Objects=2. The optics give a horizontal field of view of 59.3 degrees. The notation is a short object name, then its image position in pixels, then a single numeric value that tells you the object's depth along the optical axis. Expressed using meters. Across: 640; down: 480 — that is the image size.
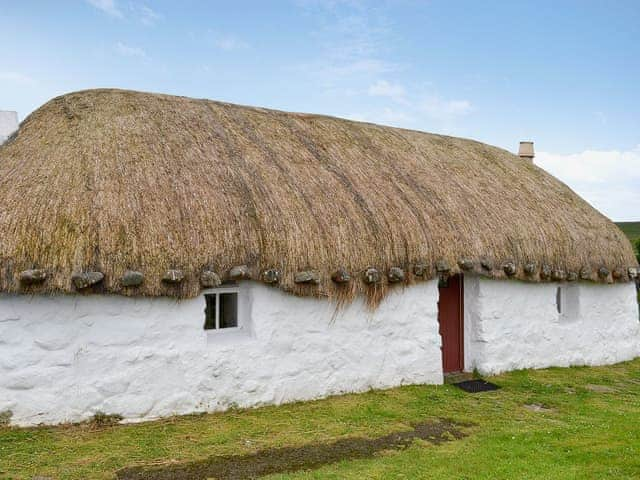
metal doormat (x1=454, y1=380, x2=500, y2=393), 10.52
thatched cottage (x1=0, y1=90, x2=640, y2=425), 7.64
